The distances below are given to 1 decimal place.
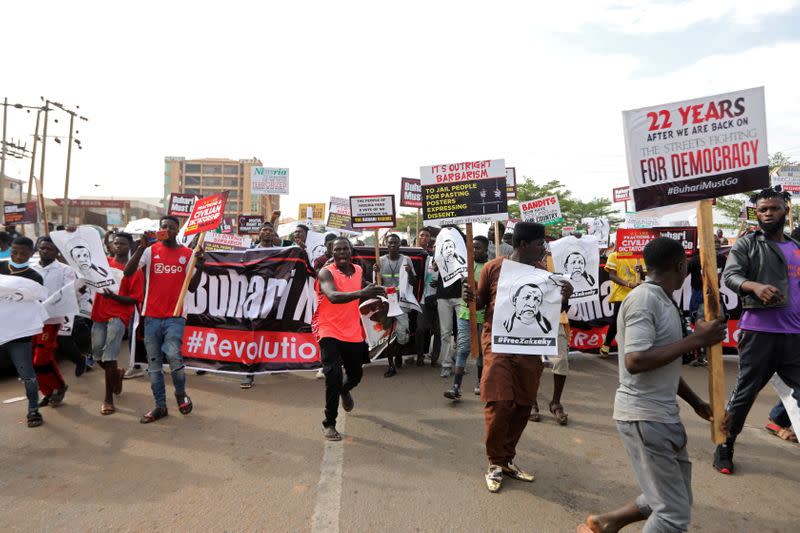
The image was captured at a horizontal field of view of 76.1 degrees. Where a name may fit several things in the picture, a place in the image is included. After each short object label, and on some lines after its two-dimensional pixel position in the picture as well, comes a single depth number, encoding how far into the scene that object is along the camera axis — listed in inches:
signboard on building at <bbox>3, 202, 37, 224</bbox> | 578.6
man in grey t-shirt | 92.4
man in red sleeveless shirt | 178.7
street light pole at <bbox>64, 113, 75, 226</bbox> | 1254.9
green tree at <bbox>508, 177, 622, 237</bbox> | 1434.5
